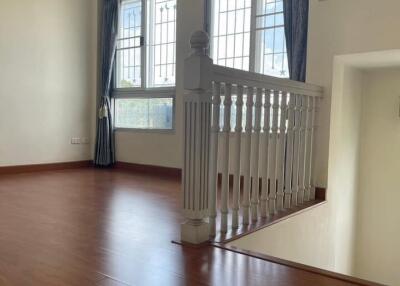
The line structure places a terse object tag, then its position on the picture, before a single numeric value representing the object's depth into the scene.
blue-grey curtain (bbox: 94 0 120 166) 5.48
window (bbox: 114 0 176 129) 5.10
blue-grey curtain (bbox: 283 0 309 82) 3.62
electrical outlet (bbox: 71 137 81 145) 5.51
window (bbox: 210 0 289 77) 4.09
